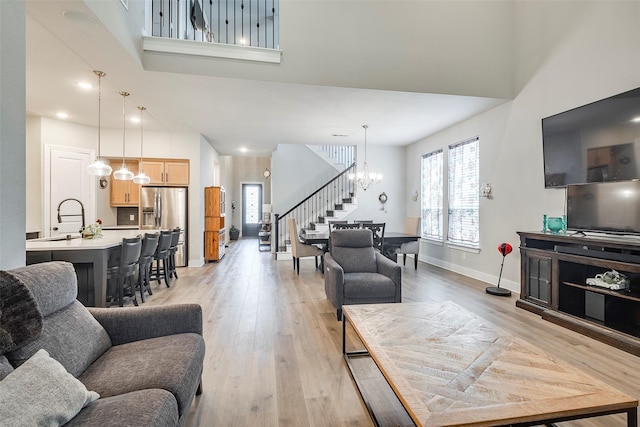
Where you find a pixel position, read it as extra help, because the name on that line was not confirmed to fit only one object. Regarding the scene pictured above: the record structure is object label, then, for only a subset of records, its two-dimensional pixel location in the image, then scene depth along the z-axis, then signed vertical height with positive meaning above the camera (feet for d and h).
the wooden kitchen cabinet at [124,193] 21.83 +1.31
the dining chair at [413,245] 20.12 -2.22
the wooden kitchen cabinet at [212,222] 23.43 -0.82
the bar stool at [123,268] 11.80 -2.25
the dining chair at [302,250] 19.43 -2.46
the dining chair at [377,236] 18.56 -1.49
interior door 18.48 +1.30
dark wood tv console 9.21 -2.56
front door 43.14 +0.34
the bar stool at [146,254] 13.53 -1.94
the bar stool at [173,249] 17.15 -2.15
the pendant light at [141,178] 15.70 +1.69
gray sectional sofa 3.52 -2.22
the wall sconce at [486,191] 16.66 +1.15
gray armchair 11.05 -2.42
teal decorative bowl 11.96 -0.49
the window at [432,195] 21.71 +1.24
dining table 18.63 -1.79
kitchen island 10.31 -1.64
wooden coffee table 3.95 -2.56
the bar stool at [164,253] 15.47 -2.15
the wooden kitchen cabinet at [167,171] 21.06 +2.78
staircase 25.66 +0.22
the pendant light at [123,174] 14.20 +1.75
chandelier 25.16 +2.67
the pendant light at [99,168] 12.73 +1.80
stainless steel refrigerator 20.72 +0.09
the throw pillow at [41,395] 3.14 -2.06
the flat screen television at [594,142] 9.93 +2.52
